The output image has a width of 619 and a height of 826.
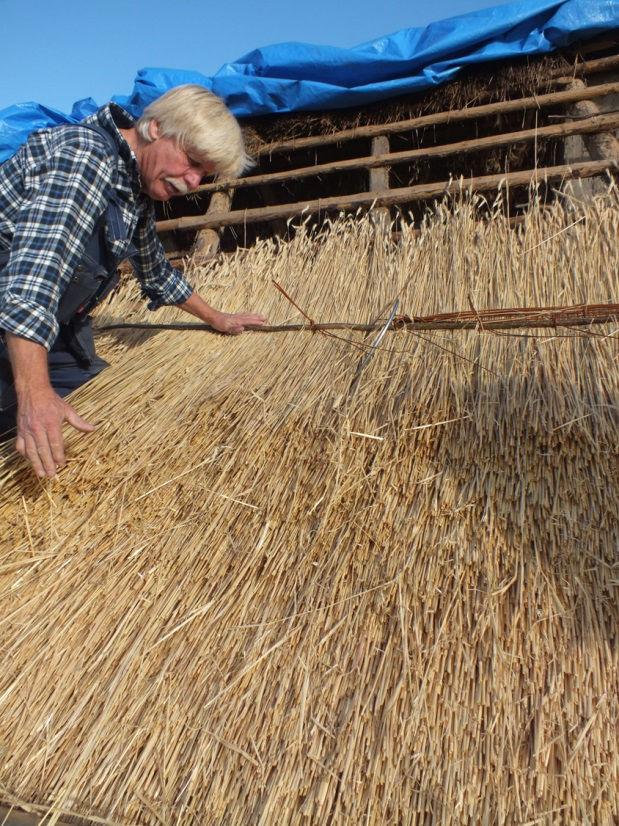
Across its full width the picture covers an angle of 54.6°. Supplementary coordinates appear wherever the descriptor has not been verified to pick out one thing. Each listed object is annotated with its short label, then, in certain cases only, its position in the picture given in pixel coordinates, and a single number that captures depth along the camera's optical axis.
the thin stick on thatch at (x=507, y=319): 1.58
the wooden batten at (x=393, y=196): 2.27
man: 1.34
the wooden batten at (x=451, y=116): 2.84
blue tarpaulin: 2.98
